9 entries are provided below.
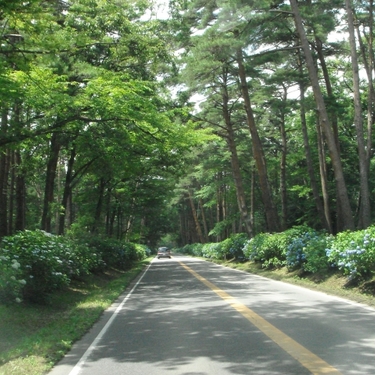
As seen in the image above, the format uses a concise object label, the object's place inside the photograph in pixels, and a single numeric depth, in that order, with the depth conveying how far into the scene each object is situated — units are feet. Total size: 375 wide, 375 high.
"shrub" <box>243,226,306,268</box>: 67.15
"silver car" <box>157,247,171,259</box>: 199.72
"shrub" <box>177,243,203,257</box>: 204.01
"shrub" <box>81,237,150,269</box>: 76.13
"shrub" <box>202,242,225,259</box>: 133.92
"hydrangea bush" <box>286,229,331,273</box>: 53.16
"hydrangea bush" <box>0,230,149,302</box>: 30.76
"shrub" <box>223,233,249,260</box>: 111.34
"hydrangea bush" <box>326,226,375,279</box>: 40.51
